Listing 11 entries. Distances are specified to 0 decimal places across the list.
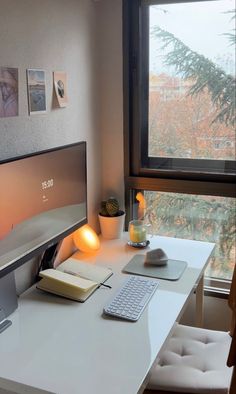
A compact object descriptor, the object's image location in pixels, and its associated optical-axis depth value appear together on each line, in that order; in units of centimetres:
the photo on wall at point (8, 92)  159
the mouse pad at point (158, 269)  194
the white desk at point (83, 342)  127
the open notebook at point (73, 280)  174
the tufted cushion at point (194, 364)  163
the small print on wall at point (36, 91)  176
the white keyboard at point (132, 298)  161
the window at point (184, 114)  226
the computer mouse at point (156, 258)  204
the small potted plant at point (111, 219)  238
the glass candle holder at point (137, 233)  227
